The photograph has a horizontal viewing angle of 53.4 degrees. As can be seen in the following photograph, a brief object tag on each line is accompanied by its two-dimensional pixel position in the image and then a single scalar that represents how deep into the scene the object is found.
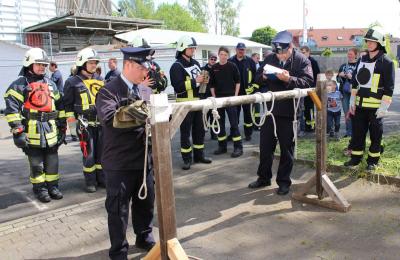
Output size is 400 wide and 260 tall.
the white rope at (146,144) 3.07
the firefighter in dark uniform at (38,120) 5.26
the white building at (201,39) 25.89
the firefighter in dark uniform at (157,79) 6.06
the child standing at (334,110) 8.23
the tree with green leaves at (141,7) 66.19
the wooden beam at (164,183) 2.96
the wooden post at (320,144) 4.87
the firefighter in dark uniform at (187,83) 6.71
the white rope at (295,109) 4.68
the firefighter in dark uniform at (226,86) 7.53
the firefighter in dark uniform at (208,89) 7.68
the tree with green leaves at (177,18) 64.56
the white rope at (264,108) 4.20
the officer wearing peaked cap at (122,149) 3.35
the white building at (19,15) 19.33
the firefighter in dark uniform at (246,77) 8.82
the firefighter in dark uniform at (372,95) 5.55
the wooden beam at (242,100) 3.33
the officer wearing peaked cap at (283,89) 5.09
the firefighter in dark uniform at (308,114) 9.06
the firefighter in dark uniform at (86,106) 5.71
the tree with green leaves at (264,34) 74.31
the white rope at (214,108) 3.46
